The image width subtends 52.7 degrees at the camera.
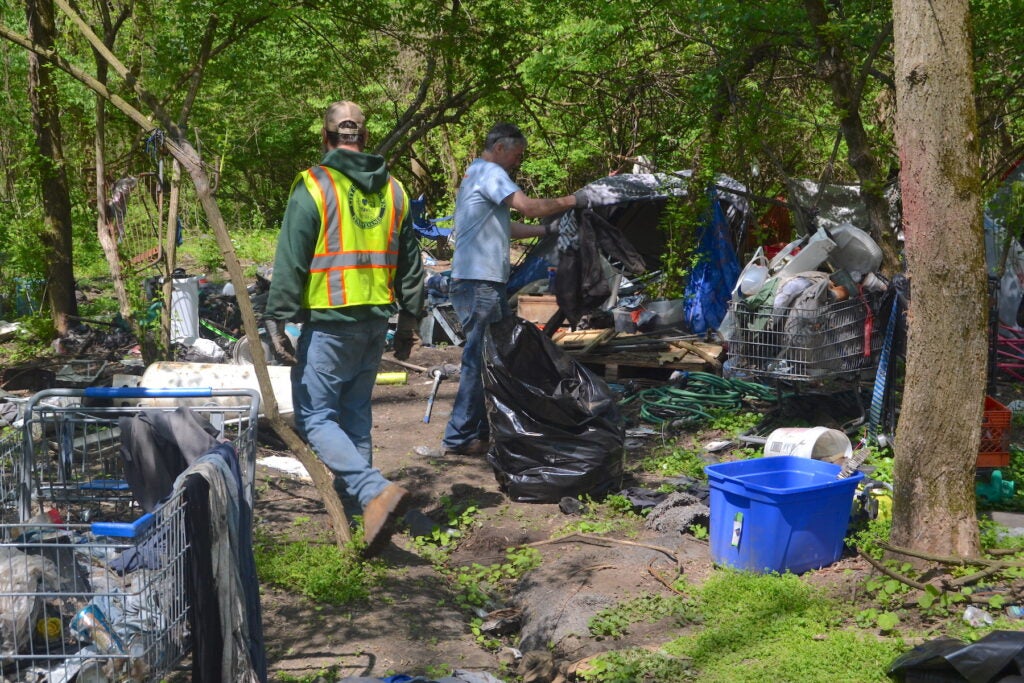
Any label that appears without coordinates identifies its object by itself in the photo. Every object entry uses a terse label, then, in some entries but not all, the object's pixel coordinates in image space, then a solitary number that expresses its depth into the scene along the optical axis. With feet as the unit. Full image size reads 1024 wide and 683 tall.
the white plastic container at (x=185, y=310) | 34.17
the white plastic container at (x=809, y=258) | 22.66
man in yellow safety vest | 15.66
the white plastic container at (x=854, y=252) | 23.53
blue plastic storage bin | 15.14
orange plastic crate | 18.12
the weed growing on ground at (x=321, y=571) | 14.79
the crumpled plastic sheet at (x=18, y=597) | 10.04
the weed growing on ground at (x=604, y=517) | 17.95
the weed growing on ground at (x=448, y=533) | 17.65
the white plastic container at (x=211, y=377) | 23.09
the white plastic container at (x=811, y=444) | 18.72
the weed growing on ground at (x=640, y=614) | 13.97
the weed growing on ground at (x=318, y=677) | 12.34
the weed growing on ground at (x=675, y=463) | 21.34
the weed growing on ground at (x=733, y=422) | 23.89
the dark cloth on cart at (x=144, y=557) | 10.02
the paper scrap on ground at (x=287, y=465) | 21.25
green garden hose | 25.55
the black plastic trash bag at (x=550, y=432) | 19.36
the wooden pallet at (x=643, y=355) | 29.32
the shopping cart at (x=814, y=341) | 21.58
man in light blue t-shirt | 21.30
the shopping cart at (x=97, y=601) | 9.86
